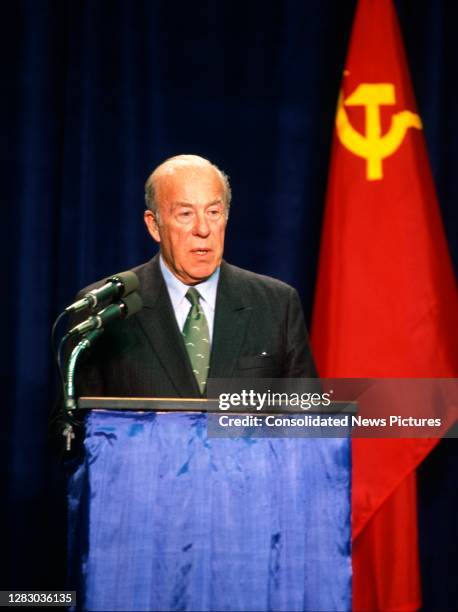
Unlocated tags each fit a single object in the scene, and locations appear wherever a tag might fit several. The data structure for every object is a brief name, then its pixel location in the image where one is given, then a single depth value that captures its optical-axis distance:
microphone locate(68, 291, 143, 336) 9.41
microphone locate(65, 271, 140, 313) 9.41
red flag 10.31
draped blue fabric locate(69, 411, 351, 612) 9.33
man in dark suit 9.74
